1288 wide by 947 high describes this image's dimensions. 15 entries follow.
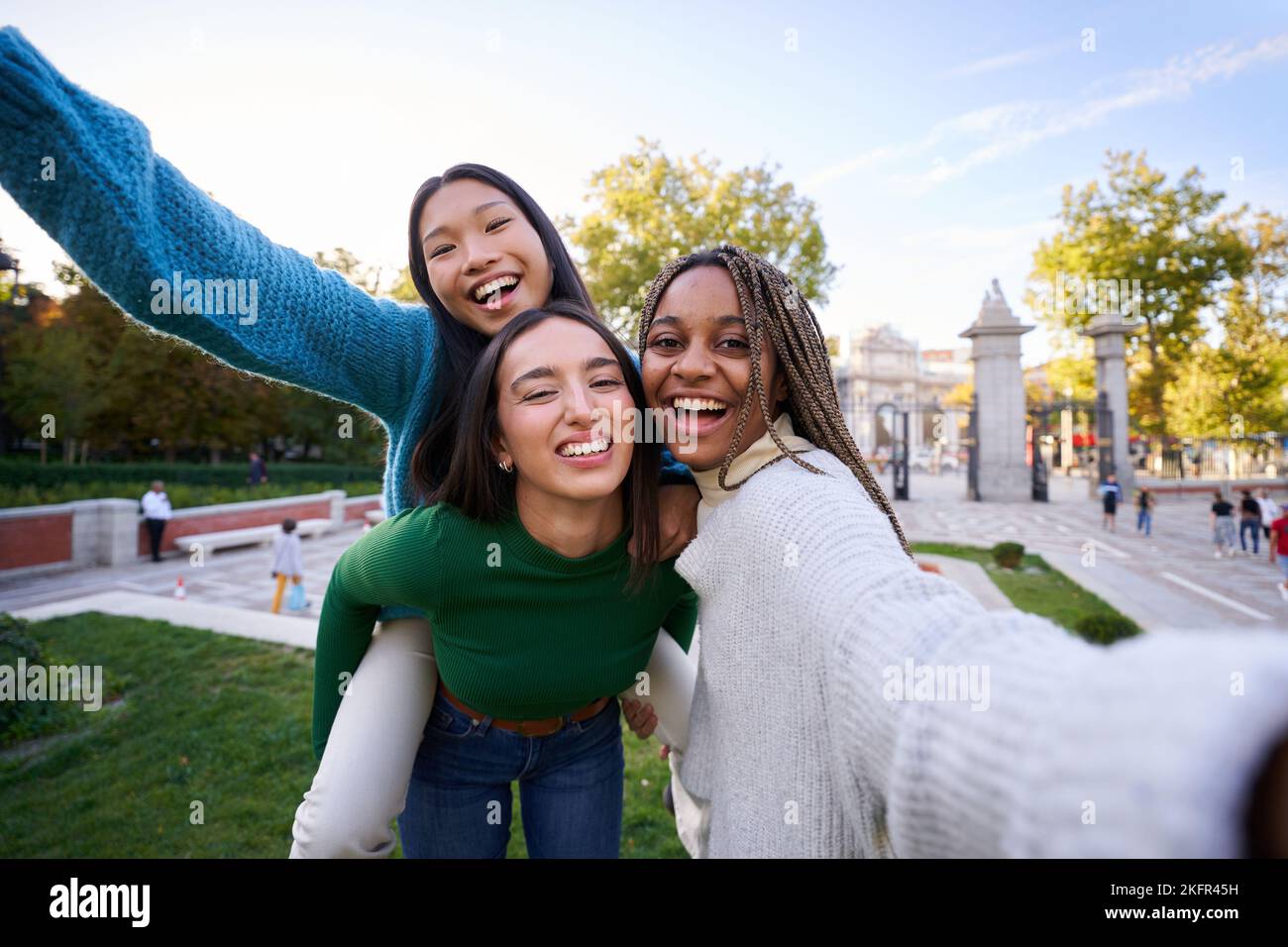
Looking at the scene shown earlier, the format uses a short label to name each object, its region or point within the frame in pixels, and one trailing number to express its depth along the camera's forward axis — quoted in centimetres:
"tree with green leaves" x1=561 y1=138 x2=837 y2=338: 1925
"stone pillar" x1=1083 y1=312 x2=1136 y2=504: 2195
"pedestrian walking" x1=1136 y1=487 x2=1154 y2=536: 1530
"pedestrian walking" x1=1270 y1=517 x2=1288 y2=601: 1002
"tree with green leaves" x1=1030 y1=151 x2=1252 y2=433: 2662
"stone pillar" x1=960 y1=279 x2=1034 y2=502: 2094
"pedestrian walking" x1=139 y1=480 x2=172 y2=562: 1423
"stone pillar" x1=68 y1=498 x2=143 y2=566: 1362
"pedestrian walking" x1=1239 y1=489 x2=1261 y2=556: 1311
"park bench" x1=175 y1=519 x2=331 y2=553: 1467
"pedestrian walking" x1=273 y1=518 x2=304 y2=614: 973
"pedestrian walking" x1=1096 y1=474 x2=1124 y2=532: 1571
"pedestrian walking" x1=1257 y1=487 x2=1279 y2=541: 1312
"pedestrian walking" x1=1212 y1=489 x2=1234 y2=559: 1285
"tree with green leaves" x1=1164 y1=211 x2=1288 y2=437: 2569
